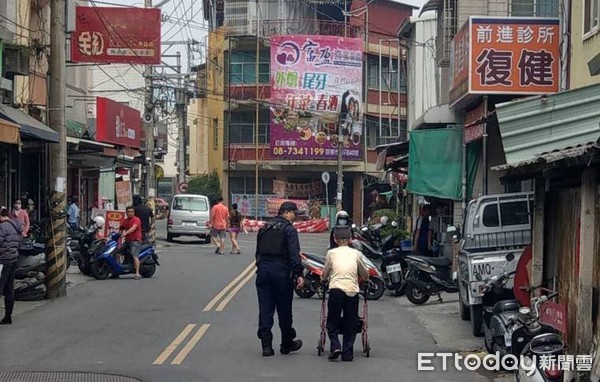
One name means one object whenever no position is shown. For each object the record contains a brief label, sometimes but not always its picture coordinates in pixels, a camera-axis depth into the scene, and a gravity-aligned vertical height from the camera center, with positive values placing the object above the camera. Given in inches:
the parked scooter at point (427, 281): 706.8 -79.7
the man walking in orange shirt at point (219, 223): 1189.8 -63.5
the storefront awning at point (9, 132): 614.2 +24.9
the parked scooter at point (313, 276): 729.0 -78.9
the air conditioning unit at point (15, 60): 760.3 +90.2
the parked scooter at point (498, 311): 432.5 -67.6
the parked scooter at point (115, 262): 863.6 -83.1
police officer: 459.2 -48.9
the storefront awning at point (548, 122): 454.6 +26.2
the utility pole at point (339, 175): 1823.3 -3.0
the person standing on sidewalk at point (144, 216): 978.3 -45.9
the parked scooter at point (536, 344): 366.3 -68.8
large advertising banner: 2033.7 +171.7
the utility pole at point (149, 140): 1382.9 +47.2
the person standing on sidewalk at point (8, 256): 559.5 -50.7
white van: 1478.8 -68.2
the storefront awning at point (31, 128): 682.2 +31.3
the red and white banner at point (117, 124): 1164.5 +63.4
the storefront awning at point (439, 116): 968.3 +60.0
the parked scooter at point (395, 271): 769.6 -78.6
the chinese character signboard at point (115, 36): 822.5 +118.5
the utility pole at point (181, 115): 1750.7 +110.1
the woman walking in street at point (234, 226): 1206.3 -69.2
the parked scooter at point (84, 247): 884.6 -71.0
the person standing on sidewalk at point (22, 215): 869.2 -40.7
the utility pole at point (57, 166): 717.9 +3.8
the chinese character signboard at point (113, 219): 1054.4 -53.1
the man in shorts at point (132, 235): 860.6 -57.7
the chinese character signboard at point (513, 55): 770.2 +97.5
